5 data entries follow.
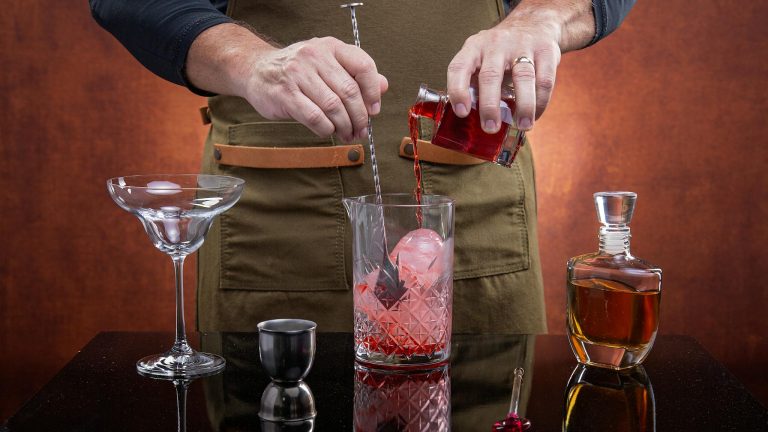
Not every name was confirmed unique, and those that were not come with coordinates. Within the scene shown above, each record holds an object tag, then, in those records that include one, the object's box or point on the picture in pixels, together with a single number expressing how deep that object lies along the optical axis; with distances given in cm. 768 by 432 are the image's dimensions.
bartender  145
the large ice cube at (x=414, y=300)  100
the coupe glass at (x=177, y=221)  106
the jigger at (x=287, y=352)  93
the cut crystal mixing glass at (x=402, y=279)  100
